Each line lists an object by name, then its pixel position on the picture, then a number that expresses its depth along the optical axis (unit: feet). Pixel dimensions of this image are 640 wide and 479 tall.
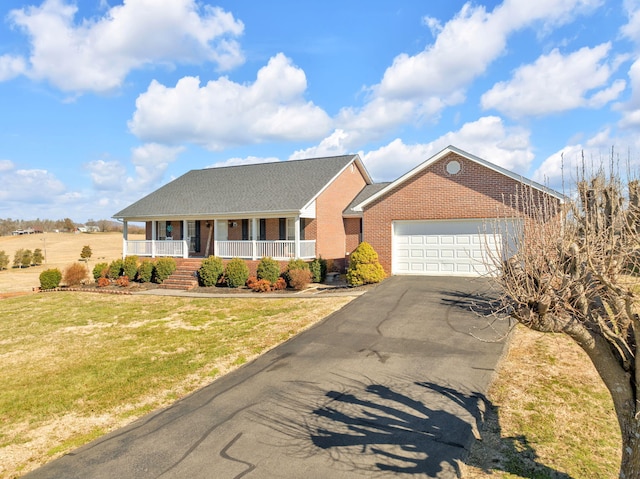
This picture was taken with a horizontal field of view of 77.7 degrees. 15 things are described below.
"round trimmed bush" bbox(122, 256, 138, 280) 71.10
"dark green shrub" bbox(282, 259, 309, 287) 59.57
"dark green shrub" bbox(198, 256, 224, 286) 63.36
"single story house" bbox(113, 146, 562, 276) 54.54
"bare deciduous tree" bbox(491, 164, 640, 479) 12.53
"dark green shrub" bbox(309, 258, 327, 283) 63.36
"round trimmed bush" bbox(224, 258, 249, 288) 61.36
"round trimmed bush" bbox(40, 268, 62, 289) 68.95
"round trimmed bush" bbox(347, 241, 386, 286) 54.29
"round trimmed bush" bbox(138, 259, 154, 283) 69.26
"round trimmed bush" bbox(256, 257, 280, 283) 60.13
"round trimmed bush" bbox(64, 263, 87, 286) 70.28
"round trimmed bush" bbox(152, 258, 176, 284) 67.77
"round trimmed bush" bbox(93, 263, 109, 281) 71.72
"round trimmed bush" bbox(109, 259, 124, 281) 71.39
